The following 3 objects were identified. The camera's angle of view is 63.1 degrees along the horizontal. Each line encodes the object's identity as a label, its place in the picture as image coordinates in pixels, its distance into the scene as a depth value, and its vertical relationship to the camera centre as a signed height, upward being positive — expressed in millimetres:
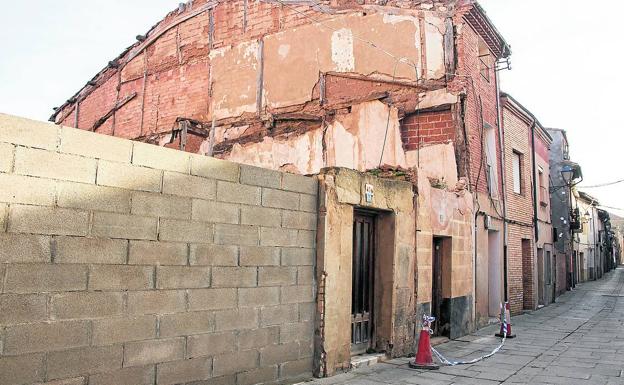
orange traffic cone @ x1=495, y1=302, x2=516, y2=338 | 9758 -1314
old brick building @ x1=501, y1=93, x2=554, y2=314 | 13820 +1487
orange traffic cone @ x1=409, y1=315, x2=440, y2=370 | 6895 -1330
